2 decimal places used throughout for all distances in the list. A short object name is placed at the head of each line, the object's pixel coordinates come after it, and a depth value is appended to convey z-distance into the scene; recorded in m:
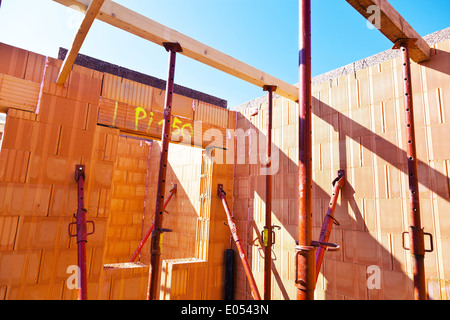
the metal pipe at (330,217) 3.77
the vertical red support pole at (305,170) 2.02
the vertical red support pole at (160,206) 3.06
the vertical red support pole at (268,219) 4.66
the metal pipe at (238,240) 4.96
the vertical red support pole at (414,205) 2.76
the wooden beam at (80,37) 2.83
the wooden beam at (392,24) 2.82
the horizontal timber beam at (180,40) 3.13
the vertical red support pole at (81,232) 3.46
